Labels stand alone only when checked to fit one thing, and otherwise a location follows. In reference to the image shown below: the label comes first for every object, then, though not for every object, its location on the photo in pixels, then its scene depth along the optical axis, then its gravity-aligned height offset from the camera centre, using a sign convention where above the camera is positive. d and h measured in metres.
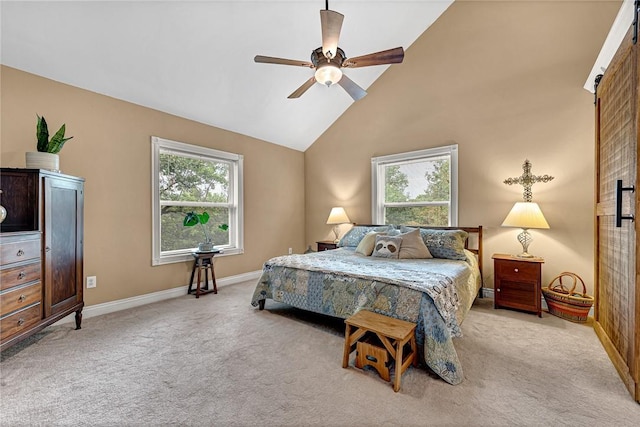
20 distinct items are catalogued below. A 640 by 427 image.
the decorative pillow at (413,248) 3.26 -0.42
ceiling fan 2.05 +1.29
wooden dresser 1.94 -0.32
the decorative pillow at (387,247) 3.31 -0.42
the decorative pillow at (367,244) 3.51 -0.41
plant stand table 3.65 -0.80
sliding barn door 1.72 -0.02
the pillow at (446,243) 3.21 -0.36
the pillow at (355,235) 4.06 -0.33
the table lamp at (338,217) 4.74 -0.07
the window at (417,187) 3.96 +0.41
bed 1.95 -0.63
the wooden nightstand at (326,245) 4.64 -0.56
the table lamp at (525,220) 3.00 -0.07
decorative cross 3.30 +0.42
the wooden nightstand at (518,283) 2.96 -0.78
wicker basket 2.77 -0.91
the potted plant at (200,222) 3.70 -0.13
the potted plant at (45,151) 2.30 +0.54
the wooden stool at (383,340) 1.75 -0.88
